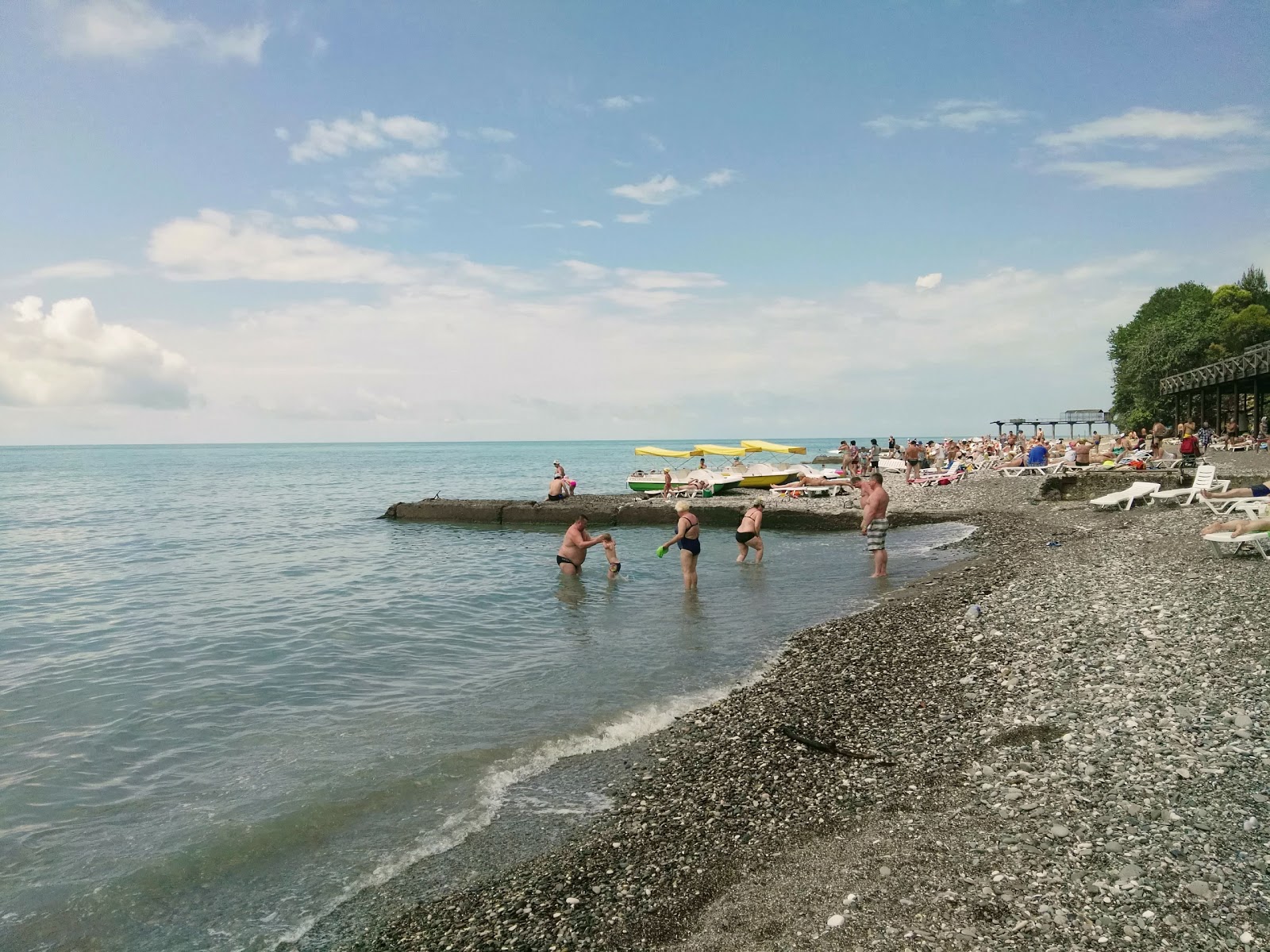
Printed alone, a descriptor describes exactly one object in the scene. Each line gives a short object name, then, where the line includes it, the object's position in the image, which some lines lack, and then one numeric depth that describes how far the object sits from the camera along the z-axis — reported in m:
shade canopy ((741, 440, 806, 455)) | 42.89
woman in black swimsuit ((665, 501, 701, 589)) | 15.66
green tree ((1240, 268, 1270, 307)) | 75.69
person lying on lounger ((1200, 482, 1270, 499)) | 16.14
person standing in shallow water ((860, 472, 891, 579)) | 16.03
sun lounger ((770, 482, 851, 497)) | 33.28
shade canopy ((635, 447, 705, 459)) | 39.19
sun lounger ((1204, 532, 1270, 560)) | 12.09
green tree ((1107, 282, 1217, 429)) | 61.78
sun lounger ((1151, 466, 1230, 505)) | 20.02
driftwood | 6.57
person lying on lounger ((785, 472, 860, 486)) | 34.28
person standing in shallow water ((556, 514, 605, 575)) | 18.22
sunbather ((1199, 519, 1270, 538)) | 12.33
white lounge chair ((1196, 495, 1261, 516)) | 15.58
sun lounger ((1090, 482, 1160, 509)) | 21.53
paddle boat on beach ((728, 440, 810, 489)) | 37.97
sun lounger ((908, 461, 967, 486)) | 35.03
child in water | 17.56
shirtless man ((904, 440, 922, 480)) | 37.98
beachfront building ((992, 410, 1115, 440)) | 92.81
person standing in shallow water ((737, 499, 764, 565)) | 19.77
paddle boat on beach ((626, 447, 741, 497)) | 35.91
